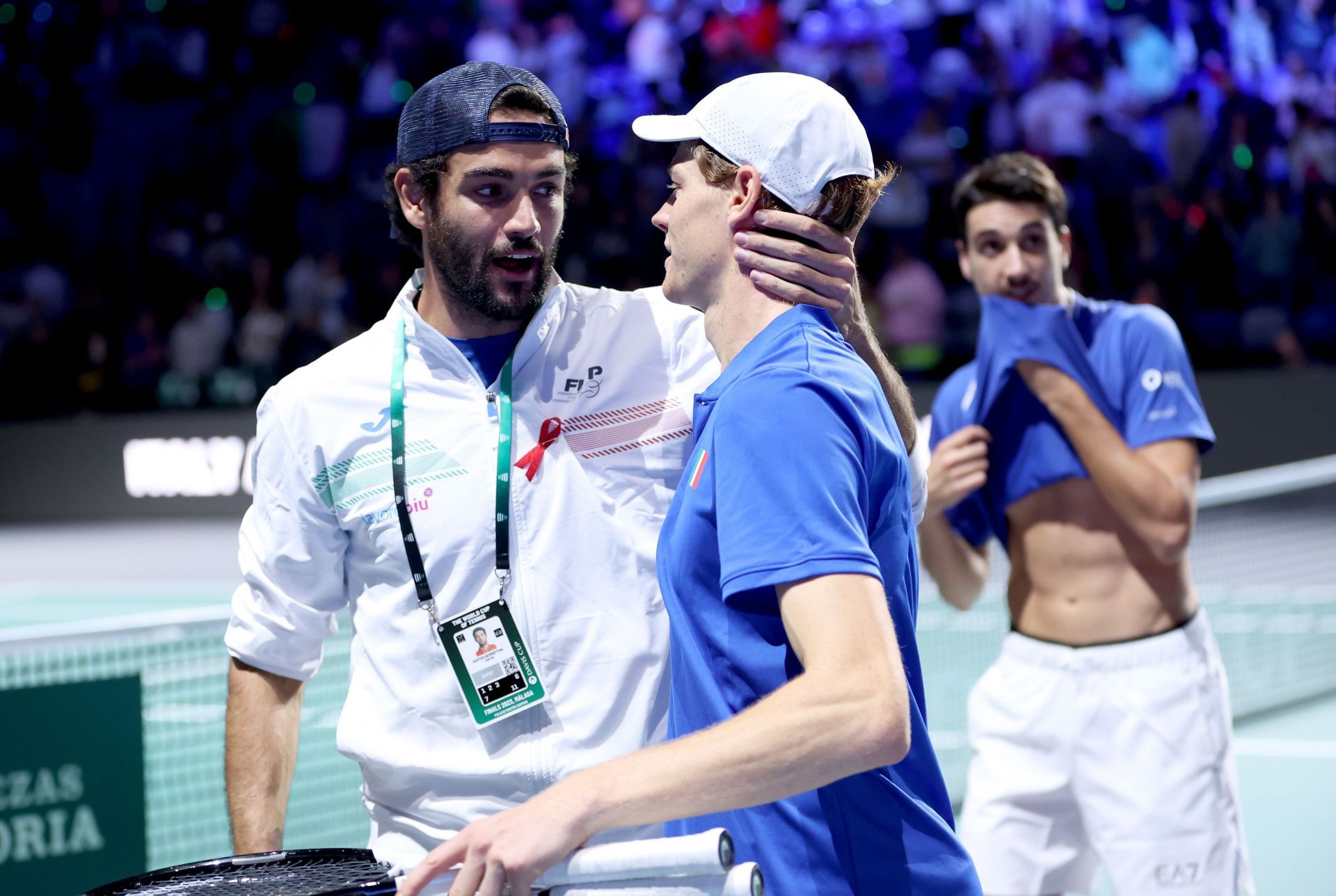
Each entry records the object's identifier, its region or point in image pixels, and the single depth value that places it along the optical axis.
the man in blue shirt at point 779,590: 3.30
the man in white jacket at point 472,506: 5.46
